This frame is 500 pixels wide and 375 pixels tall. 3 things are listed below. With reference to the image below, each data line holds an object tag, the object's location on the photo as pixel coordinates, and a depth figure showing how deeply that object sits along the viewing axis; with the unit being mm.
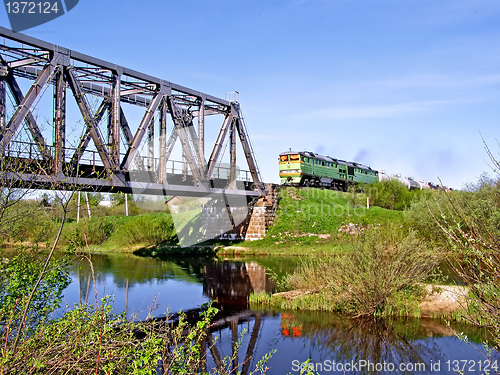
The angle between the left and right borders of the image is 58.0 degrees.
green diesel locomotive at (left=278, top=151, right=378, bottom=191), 42375
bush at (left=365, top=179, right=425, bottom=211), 44656
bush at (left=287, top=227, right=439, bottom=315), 13070
